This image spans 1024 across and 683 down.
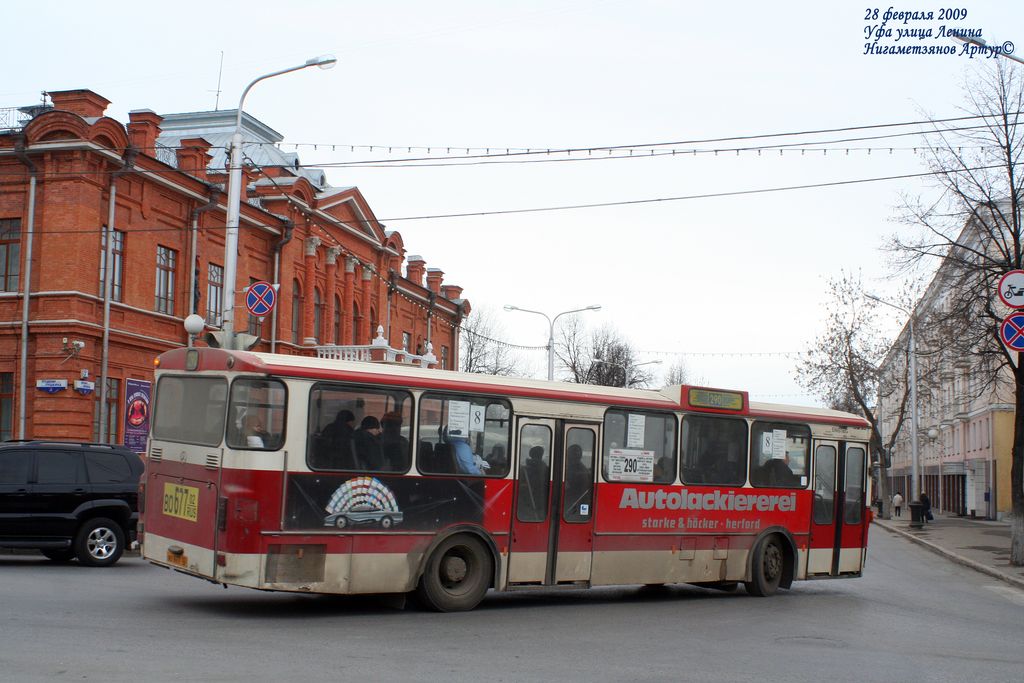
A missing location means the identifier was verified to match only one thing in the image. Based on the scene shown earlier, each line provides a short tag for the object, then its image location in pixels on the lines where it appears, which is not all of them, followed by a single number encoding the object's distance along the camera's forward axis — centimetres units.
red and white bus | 1224
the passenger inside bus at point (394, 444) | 1310
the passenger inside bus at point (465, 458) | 1377
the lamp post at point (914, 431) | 5294
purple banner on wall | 2908
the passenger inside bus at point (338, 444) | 1257
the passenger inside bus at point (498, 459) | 1409
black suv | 1734
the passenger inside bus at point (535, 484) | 1438
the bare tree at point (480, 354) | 7338
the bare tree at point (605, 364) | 7912
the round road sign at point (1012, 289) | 2102
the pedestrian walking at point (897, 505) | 6306
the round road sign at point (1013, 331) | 2220
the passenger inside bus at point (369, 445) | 1287
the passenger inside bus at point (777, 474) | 1717
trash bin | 4500
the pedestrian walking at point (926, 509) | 4751
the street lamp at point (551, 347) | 5407
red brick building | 2900
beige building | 5509
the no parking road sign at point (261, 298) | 2439
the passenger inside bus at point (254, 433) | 1212
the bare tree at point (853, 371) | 5938
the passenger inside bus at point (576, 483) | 1479
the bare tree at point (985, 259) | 2595
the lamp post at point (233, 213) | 2295
